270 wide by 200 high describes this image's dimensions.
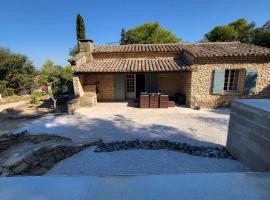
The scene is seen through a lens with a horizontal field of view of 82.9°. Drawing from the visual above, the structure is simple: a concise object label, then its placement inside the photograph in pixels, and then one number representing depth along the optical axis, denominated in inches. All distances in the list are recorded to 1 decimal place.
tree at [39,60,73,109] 499.2
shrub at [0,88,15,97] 657.5
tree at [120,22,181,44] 1107.3
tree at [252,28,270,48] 712.4
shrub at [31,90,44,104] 482.6
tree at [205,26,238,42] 938.9
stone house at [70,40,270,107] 373.7
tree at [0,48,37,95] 689.6
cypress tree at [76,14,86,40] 663.8
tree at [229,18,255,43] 908.6
